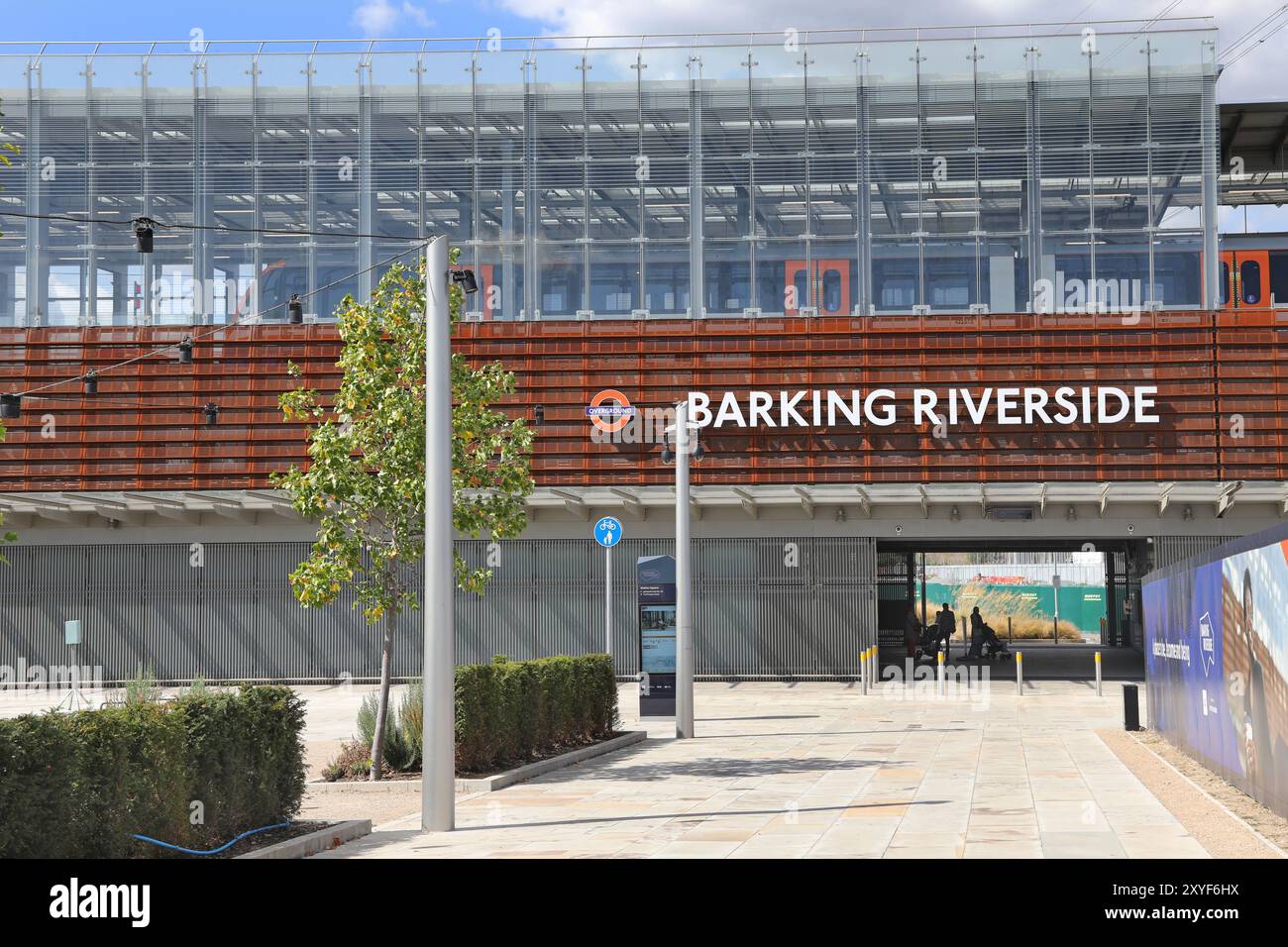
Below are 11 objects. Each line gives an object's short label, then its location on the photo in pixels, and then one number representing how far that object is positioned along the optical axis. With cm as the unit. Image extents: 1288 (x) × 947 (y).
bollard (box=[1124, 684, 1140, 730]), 2347
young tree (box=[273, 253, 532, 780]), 1709
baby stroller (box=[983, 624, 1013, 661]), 4187
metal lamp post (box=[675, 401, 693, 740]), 2206
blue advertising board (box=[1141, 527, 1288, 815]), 1292
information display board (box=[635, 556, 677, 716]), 2366
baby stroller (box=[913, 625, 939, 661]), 4247
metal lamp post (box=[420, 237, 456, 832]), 1317
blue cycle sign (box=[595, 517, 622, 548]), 2589
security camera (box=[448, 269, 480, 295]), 1510
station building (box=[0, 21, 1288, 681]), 3572
